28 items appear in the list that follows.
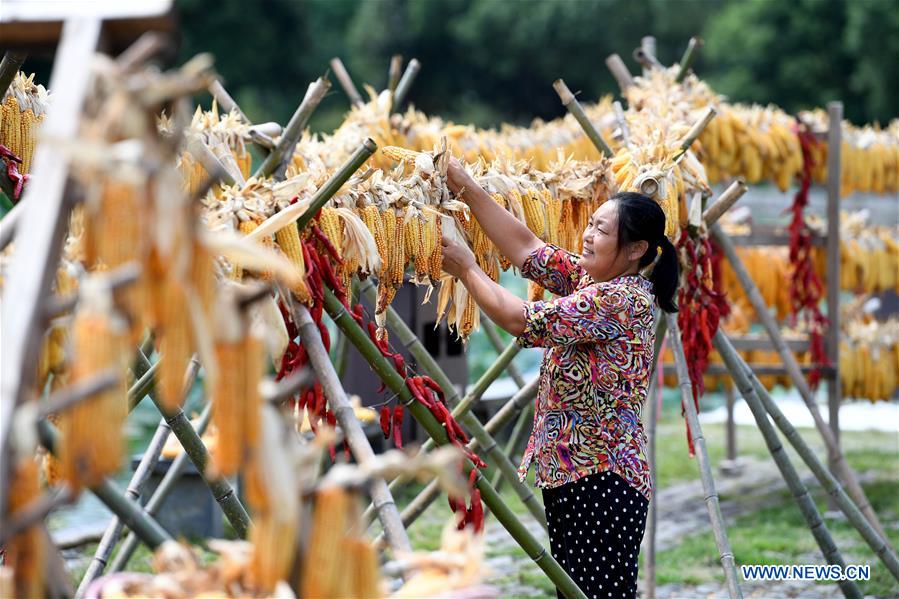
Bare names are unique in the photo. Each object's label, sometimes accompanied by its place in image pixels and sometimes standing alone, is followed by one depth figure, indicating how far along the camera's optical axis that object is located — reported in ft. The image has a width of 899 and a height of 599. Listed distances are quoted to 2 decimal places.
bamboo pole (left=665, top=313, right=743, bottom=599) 26.53
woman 20.74
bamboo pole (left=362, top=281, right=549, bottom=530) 26.16
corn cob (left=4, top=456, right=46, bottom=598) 10.94
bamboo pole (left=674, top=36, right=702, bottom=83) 37.60
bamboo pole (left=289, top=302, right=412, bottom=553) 16.24
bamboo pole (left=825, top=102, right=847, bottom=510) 44.24
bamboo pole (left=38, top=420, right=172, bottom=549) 12.85
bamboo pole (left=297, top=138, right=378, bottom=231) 18.42
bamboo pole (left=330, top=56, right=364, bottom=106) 39.63
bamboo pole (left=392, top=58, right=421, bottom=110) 39.09
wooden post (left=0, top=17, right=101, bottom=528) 10.39
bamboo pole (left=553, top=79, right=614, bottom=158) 28.96
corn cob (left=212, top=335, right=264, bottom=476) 10.47
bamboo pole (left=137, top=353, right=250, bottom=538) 18.11
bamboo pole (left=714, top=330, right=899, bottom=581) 28.99
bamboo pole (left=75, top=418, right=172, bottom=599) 25.34
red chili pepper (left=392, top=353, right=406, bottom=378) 20.10
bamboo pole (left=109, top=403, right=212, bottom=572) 29.12
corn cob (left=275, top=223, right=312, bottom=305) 18.29
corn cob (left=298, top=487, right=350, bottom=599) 10.98
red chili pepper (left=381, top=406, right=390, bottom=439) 20.54
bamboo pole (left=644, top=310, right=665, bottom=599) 33.01
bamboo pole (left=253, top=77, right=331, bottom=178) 27.20
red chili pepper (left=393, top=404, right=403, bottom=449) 20.21
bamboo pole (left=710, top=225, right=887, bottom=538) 34.50
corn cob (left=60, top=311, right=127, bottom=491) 10.16
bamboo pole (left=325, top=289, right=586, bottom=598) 19.36
